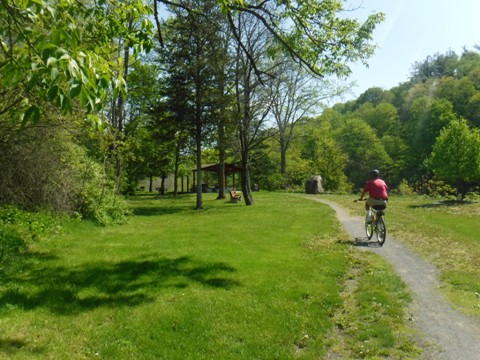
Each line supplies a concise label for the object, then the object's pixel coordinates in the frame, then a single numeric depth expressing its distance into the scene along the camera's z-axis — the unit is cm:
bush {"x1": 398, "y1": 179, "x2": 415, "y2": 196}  3934
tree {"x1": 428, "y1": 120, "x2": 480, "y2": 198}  2598
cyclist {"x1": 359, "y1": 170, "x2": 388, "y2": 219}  1315
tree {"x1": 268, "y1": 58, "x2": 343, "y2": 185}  5069
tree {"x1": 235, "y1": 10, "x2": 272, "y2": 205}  2627
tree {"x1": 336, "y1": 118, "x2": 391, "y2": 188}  6869
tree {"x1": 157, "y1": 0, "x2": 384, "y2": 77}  1026
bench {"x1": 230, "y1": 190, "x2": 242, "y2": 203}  3117
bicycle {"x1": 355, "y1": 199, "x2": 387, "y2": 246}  1300
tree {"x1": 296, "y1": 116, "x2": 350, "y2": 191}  5225
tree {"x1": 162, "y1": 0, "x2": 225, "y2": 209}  2412
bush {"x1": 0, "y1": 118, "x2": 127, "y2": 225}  1356
